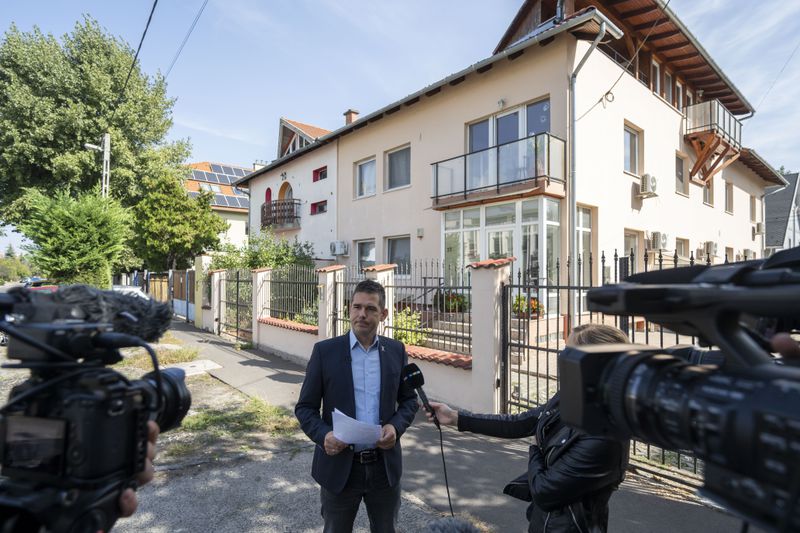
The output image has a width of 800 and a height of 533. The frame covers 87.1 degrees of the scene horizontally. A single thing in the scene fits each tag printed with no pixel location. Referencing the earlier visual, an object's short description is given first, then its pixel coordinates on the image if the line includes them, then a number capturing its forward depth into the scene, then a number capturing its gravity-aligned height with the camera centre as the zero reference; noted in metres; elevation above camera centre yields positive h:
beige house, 10.02 +3.65
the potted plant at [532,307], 7.24 -0.61
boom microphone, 1.03 -0.10
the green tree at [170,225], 19.95 +2.21
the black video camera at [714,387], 0.65 -0.21
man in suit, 2.23 -0.79
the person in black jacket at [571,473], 1.68 -0.83
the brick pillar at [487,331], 5.27 -0.74
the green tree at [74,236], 9.77 +0.82
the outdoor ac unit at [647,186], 11.68 +2.48
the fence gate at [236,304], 12.05 -0.98
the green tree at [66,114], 18.17 +7.01
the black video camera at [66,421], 0.92 -0.35
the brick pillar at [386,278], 7.25 -0.10
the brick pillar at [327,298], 8.30 -0.52
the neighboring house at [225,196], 31.62 +5.93
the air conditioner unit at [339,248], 15.95 +0.91
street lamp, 15.95 +4.26
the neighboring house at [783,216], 24.73 +3.64
